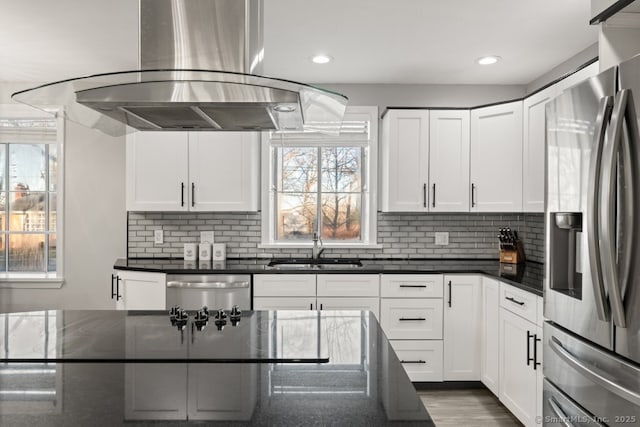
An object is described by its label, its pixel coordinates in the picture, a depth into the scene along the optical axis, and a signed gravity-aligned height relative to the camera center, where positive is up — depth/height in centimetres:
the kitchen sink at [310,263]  398 -41
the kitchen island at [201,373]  115 -46
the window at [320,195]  434 +17
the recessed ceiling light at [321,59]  353 +111
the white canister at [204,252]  409 -32
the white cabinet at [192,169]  394 +35
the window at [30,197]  434 +13
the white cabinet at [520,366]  277 -90
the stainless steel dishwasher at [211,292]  358 -57
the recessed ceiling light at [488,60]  353 +112
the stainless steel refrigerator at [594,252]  159 -13
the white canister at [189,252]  405 -32
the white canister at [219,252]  410 -32
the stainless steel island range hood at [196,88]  141 +36
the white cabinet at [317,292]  360 -57
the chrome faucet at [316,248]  412 -29
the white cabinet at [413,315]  364 -74
